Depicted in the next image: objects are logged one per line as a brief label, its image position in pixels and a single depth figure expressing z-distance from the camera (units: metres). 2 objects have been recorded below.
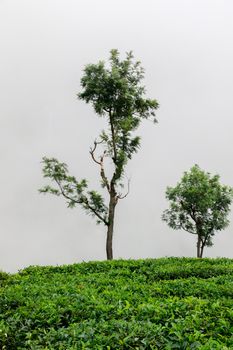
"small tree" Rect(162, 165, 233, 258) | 42.88
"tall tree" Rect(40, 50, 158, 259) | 28.94
